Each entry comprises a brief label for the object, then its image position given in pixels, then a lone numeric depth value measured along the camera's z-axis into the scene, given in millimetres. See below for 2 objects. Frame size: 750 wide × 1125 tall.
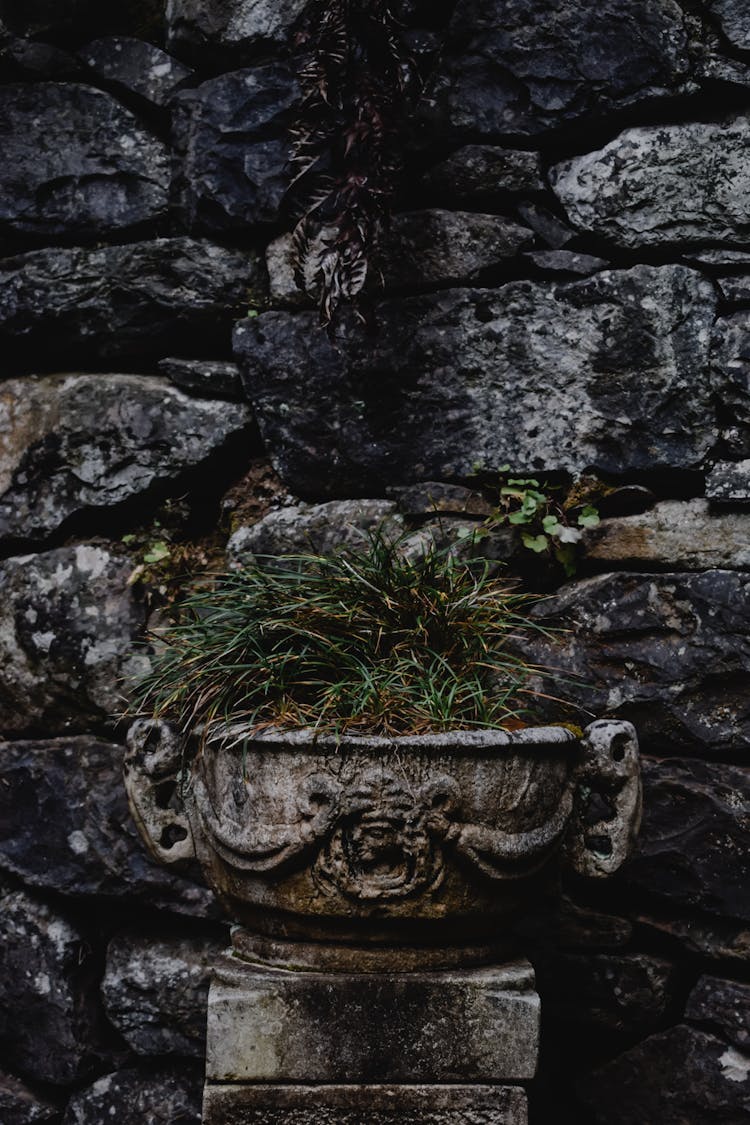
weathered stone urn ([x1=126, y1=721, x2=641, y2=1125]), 1470
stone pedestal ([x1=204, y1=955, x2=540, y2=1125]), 1479
